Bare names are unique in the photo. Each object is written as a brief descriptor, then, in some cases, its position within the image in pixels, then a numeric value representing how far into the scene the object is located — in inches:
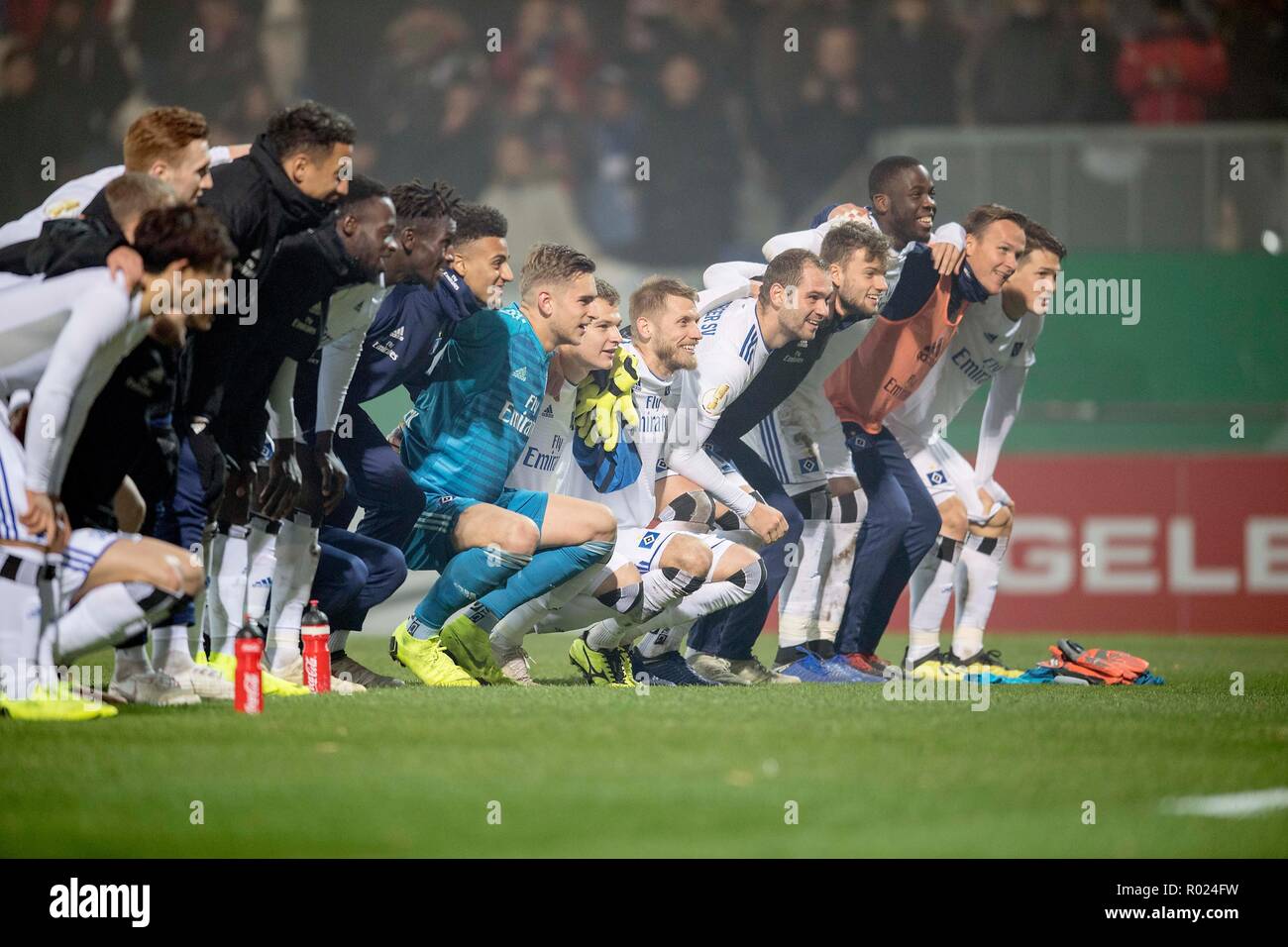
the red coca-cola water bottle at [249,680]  461.1
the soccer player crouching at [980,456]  721.6
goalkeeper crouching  576.7
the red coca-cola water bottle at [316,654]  546.3
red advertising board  998.4
